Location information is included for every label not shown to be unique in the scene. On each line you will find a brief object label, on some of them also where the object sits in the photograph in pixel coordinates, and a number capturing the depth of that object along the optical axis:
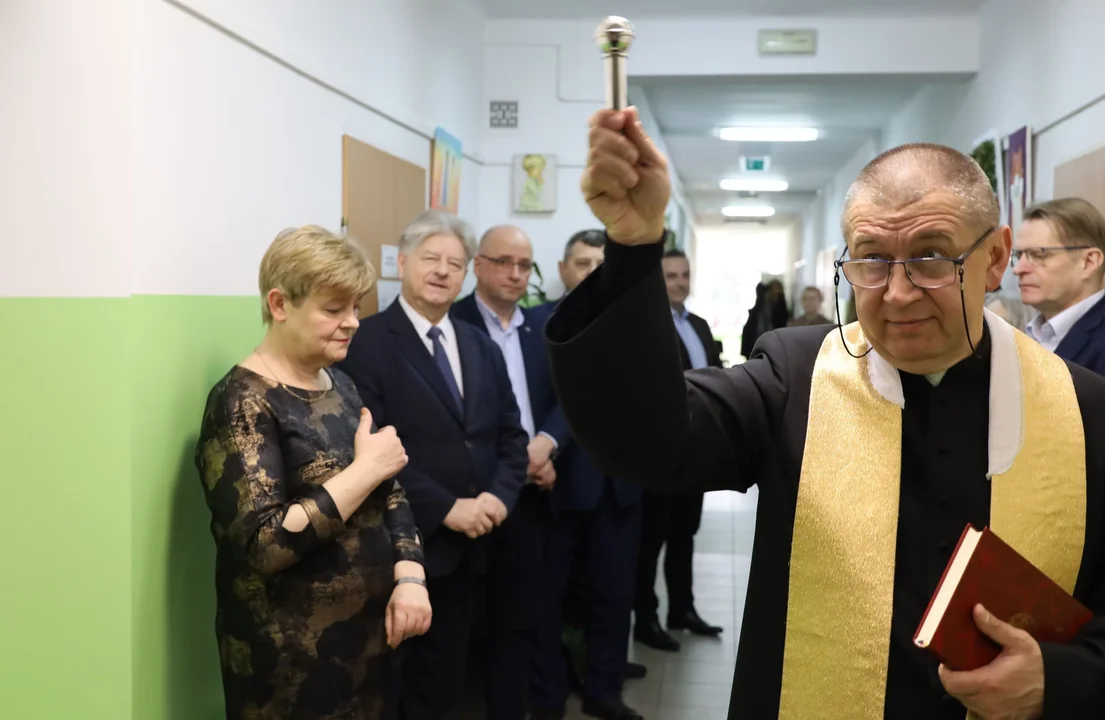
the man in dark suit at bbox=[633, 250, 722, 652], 4.45
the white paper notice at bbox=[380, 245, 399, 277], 3.85
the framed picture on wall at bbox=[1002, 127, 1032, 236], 4.86
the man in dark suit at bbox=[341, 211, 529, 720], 2.81
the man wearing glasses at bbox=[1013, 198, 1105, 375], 2.93
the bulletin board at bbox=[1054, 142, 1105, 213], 3.90
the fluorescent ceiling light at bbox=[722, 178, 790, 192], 14.43
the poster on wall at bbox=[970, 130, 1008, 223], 5.31
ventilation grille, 5.71
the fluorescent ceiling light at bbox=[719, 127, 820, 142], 9.96
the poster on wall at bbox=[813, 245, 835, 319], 13.32
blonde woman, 2.04
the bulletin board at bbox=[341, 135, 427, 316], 3.49
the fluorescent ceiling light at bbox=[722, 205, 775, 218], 18.41
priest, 1.24
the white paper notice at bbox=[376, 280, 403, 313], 3.82
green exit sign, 11.88
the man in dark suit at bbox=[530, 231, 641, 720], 3.54
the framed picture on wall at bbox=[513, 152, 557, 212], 5.68
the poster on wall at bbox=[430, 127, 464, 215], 4.58
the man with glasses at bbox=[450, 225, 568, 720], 3.29
